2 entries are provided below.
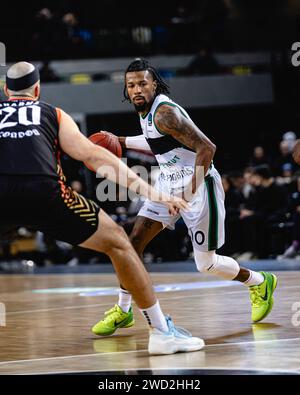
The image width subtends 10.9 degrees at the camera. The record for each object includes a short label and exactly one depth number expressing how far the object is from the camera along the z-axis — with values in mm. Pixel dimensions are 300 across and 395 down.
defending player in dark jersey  9212
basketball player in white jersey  12056
